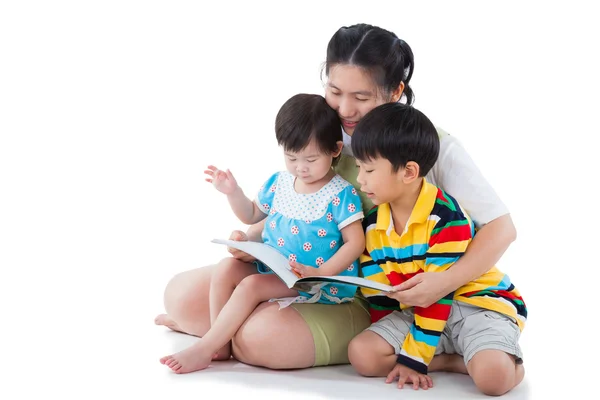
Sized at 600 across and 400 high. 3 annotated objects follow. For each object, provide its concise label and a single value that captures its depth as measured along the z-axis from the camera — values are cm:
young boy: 296
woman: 306
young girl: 309
